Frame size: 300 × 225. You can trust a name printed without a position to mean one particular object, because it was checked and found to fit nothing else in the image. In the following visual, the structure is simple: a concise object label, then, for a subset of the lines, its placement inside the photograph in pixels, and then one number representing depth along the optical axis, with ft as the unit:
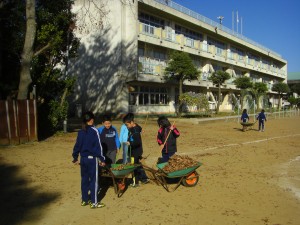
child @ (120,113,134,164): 23.99
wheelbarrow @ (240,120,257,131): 64.38
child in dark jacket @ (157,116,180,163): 24.41
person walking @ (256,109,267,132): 64.03
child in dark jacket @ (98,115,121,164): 22.94
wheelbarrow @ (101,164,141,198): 20.63
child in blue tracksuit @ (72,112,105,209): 18.75
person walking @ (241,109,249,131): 67.46
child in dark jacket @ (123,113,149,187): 23.58
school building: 90.84
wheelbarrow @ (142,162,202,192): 22.33
